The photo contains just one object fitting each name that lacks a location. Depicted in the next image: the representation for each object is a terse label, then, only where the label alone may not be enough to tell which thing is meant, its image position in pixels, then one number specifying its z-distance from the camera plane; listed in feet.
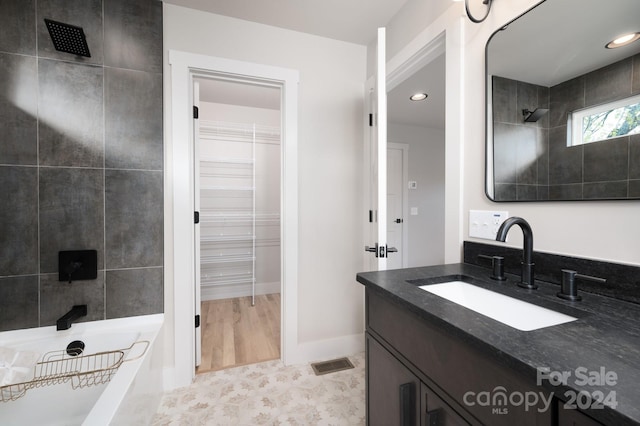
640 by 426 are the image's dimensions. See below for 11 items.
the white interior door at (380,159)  4.53
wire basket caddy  4.31
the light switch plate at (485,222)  3.78
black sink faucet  2.95
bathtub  3.72
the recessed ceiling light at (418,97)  9.59
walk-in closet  10.57
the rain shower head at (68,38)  4.66
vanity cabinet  1.79
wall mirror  2.58
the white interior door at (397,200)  13.35
